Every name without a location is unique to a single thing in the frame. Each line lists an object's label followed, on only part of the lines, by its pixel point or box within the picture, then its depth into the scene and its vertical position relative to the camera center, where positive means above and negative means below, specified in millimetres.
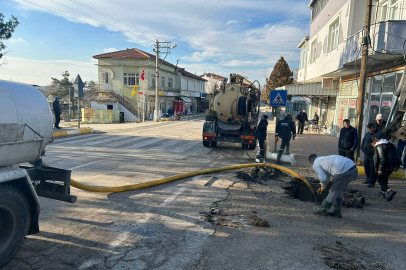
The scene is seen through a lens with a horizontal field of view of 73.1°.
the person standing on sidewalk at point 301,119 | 19466 -577
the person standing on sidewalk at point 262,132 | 10327 -875
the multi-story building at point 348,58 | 9820 +2451
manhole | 6254 -2016
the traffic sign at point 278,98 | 10602 +474
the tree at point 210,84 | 83688 +7729
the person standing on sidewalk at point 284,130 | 9930 -721
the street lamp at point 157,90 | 33406 +2069
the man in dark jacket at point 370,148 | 7266 -955
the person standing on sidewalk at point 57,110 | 16442 -353
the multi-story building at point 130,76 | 38125 +4257
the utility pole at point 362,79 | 9008 +1129
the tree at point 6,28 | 15297 +4206
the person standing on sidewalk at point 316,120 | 21681 -698
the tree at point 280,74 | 47844 +6401
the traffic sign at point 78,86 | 16859 +1154
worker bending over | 5133 -1192
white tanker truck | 3412 -866
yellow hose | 5727 -1808
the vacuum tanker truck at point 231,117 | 12414 -357
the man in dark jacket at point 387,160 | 6254 -1060
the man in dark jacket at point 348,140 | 8266 -837
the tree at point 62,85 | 43969 +3208
